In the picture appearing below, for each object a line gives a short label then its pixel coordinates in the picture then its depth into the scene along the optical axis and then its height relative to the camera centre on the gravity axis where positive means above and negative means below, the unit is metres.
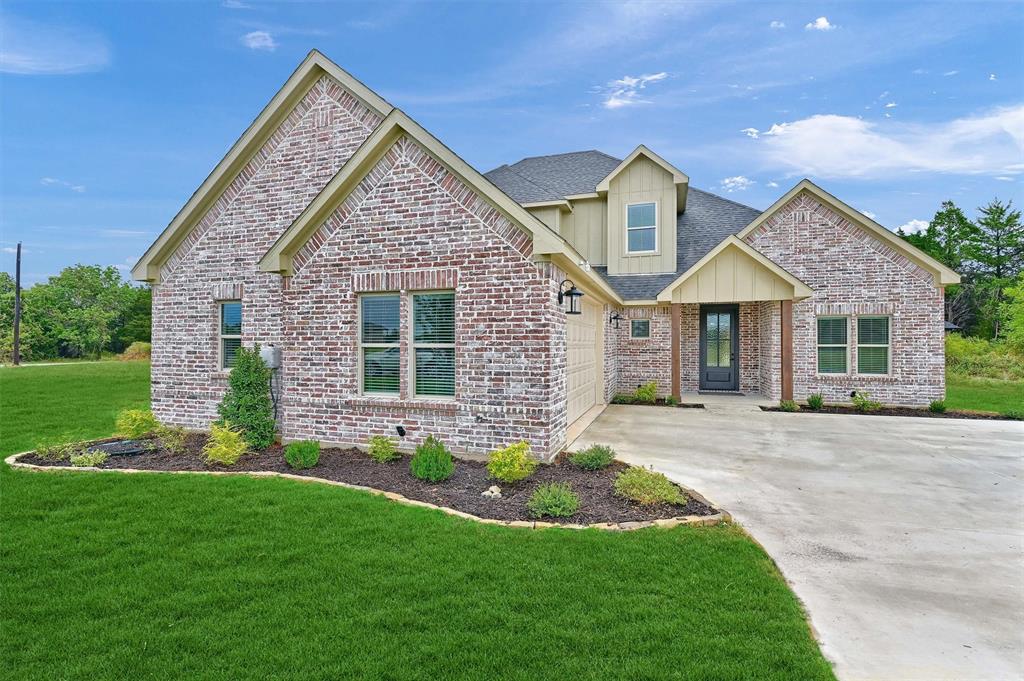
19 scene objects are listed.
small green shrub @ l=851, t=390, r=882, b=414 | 11.93 -1.58
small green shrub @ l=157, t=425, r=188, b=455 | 7.89 -1.62
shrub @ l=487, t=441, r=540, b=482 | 5.85 -1.52
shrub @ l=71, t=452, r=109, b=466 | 6.91 -1.67
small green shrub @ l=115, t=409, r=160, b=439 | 8.76 -1.48
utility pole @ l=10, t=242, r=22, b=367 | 31.25 +2.43
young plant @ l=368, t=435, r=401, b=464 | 6.95 -1.56
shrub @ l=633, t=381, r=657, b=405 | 13.09 -1.46
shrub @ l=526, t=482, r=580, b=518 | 4.88 -1.67
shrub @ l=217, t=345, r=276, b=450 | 7.96 -0.98
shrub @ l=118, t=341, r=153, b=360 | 36.38 -0.63
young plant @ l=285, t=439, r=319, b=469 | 6.70 -1.57
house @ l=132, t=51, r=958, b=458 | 7.01 +1.05
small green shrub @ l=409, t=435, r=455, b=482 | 6.06 -1.56
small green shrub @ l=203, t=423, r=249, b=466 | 7.05 -1.57
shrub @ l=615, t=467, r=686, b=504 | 5.14 -1.61
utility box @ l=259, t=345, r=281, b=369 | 8.10 -0.22
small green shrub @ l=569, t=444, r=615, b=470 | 6.55 -1.61
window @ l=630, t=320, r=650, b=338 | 14.28 +0.40
